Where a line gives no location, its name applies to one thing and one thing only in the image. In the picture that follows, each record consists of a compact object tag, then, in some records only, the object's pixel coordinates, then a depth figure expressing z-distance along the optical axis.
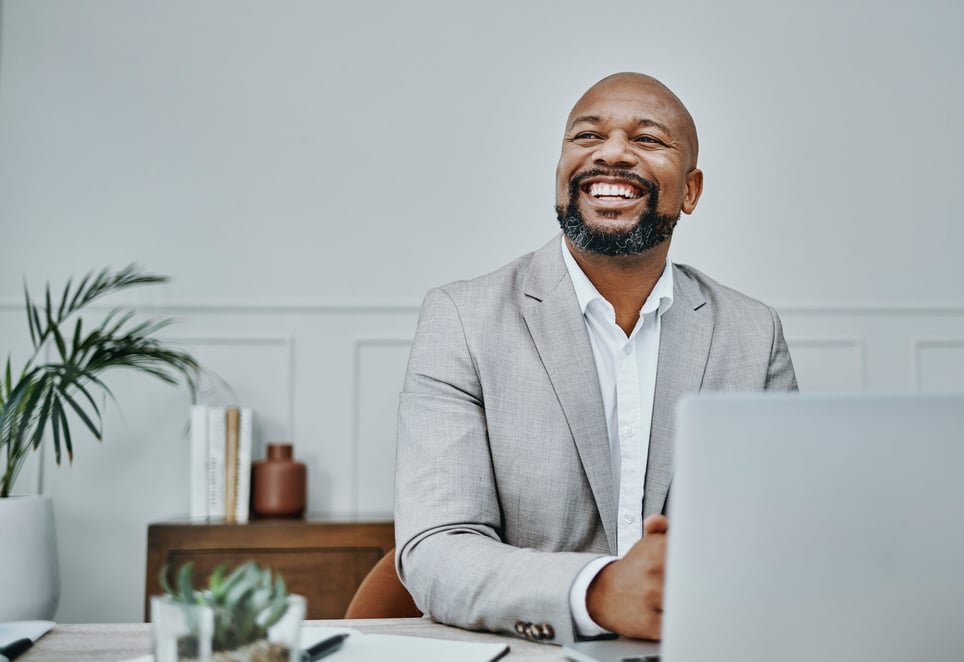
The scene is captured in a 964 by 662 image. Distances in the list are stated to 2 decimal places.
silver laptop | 0.58
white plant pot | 2.00
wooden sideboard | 2.21
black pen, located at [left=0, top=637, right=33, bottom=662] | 0.83
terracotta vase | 2.37
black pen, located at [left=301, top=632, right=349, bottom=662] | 0.78
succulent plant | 0.58
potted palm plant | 2.03
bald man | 1.13
